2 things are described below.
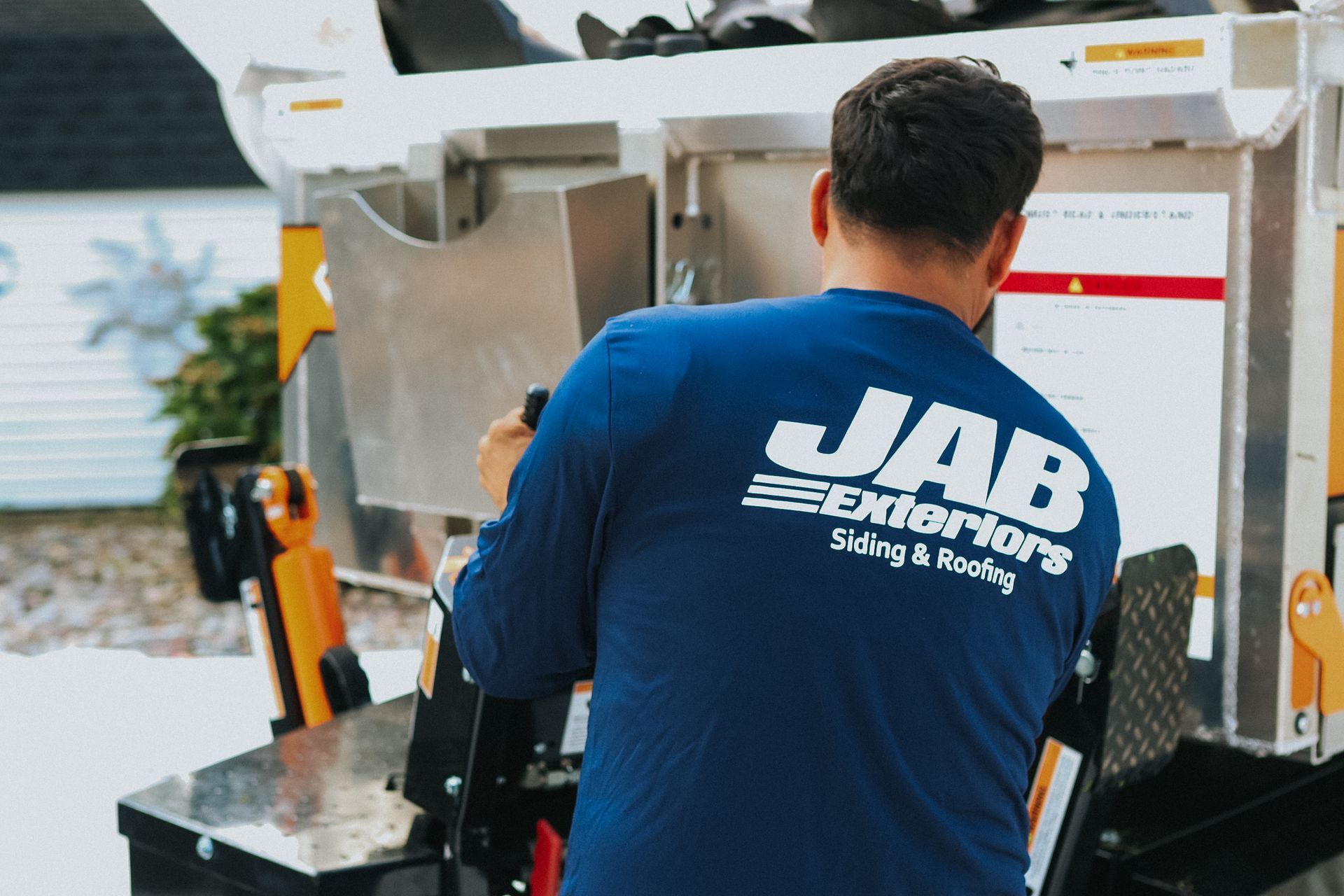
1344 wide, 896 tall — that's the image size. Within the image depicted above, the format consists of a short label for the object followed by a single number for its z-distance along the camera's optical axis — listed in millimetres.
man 2933
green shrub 12331
